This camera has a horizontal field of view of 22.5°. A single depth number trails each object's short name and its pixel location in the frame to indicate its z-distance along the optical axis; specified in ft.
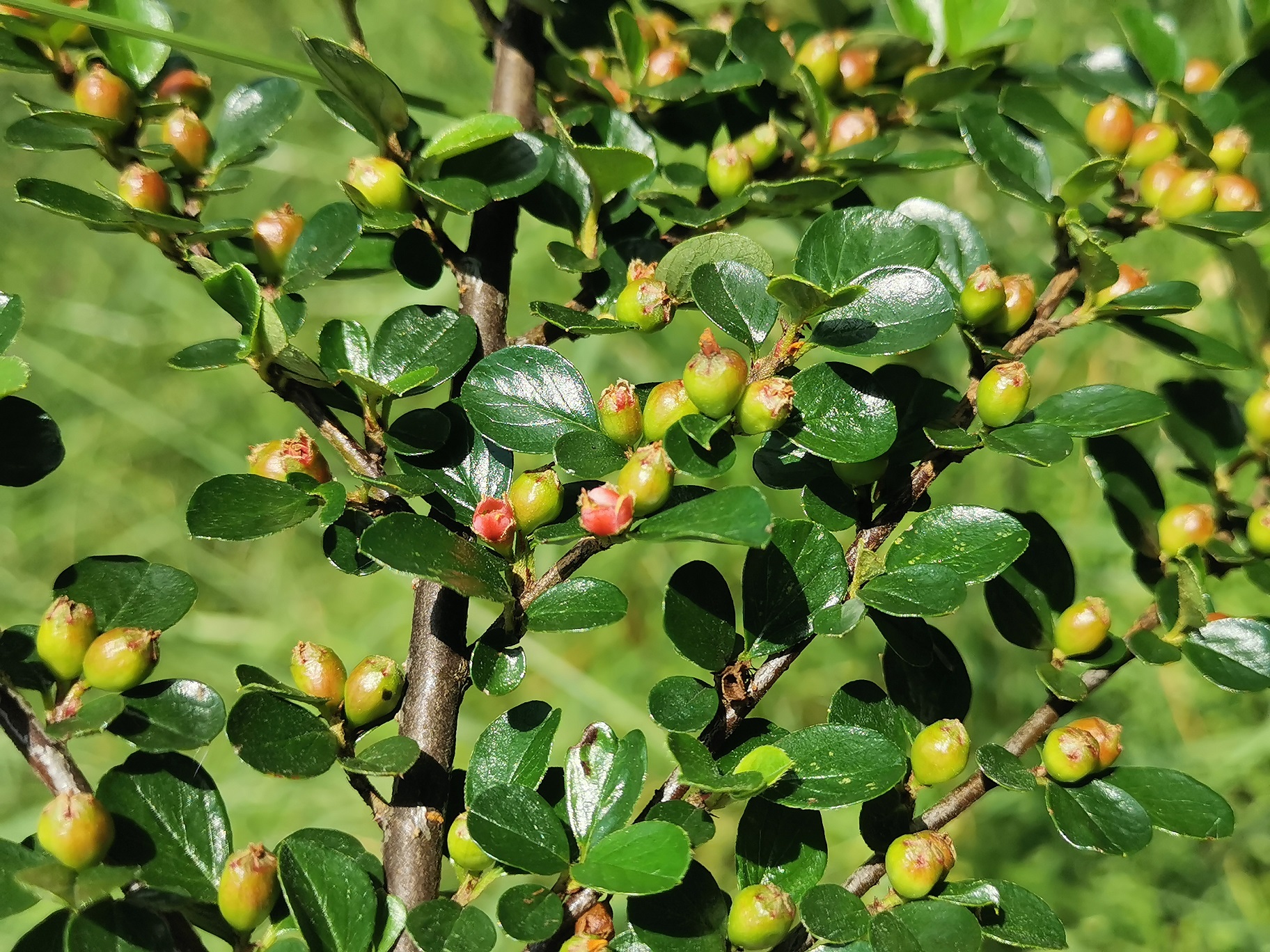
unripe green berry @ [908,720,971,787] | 1.14
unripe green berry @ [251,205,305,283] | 1.19
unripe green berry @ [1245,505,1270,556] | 1.21
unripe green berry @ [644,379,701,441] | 1.10
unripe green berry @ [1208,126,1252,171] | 1.26
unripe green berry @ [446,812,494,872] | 1.12
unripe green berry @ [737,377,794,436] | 1.09
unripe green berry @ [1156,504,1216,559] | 1.22
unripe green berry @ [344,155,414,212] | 1.18
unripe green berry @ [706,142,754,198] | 1.24
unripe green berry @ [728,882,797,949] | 1.09
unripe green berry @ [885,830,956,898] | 1.12
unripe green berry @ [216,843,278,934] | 1.09
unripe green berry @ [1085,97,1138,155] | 1.25
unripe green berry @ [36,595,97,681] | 1.10
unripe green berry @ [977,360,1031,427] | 1.13
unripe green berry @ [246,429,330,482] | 1.15
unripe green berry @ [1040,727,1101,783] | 1.14
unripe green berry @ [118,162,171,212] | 1.17
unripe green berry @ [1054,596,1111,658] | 1.17
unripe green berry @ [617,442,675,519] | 1.08
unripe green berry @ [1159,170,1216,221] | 1.22
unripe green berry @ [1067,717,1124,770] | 1.15
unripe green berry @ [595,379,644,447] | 1.11
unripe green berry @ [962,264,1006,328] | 1.16
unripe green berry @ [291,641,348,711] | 1.13
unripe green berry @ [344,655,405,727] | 1.13
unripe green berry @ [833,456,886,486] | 1.15
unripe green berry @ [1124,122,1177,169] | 1.25
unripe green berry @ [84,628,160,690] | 1.10
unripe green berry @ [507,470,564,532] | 1.11
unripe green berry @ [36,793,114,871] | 1.07
